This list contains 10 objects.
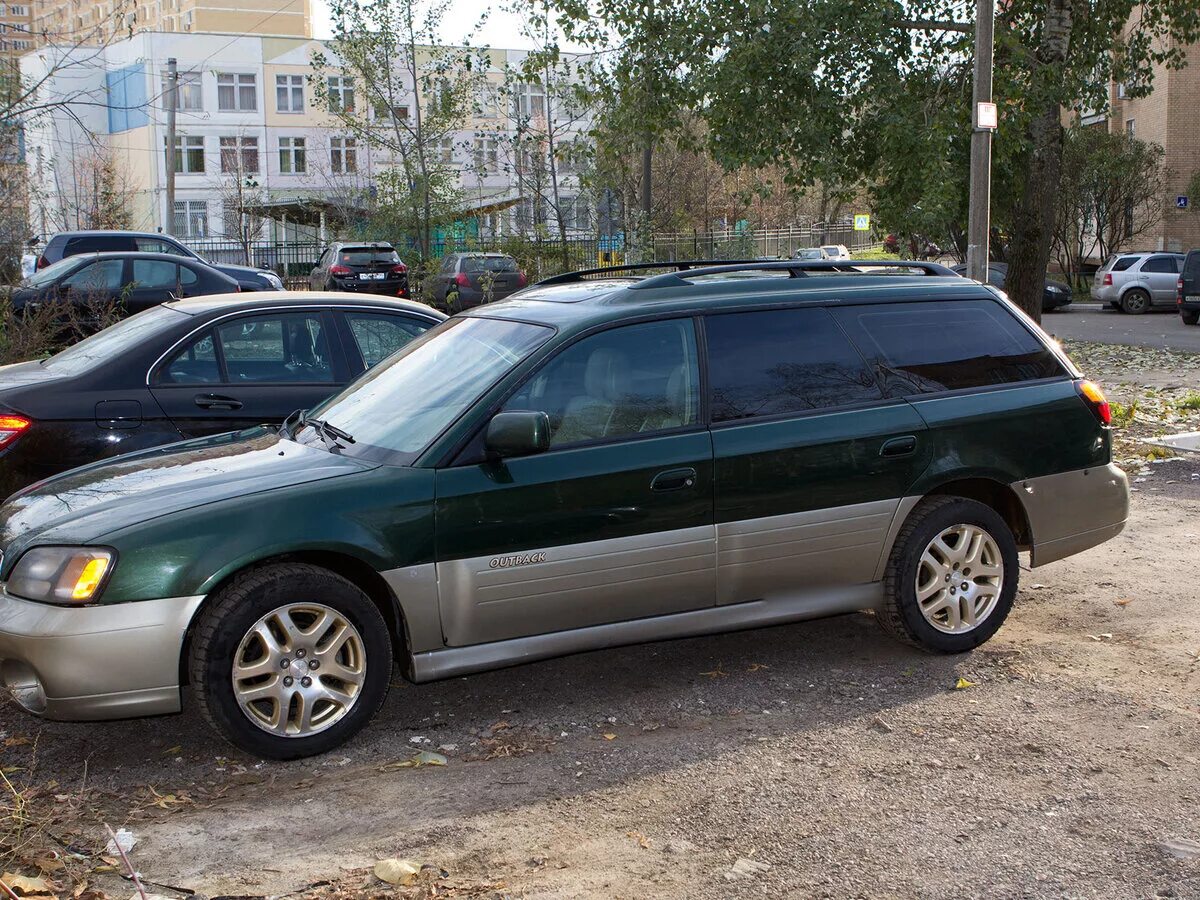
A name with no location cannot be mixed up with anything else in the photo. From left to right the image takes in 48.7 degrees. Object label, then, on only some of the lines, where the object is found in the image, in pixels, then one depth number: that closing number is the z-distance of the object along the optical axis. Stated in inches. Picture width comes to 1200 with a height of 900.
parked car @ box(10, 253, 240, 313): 697.0
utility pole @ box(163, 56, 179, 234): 1553.9
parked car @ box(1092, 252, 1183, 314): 1363.2
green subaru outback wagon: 183.6
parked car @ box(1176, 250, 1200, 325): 1144.8
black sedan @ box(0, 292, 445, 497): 277.6
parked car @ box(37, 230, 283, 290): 960.9
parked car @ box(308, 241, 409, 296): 1219.2
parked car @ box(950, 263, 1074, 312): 1396.4
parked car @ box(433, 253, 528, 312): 1136.2
